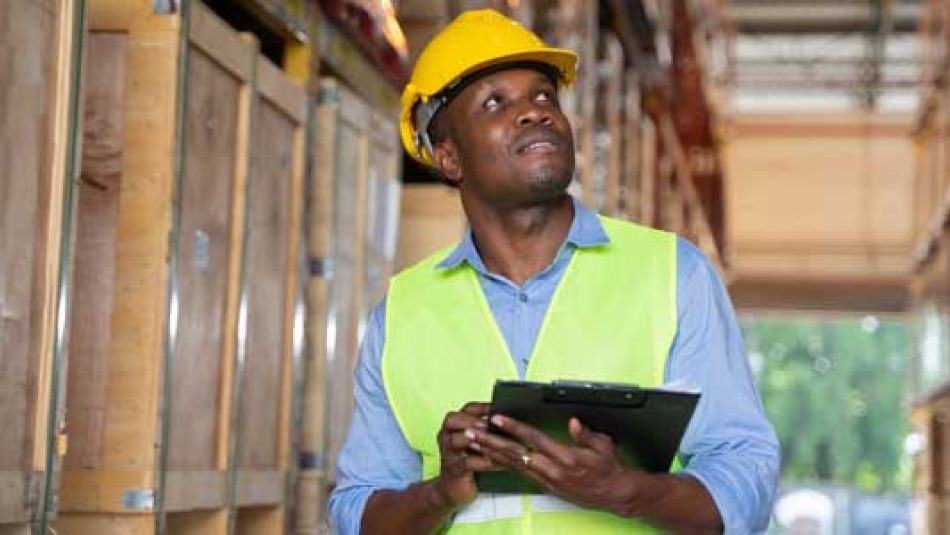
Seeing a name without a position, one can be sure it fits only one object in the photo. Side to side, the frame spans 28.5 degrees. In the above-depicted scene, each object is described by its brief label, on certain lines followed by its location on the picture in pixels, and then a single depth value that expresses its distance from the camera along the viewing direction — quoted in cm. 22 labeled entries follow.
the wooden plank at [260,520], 765
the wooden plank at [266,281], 723
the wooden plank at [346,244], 847
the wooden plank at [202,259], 622
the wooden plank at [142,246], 585
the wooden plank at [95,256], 586
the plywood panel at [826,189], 2781
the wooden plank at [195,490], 607
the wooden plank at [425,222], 1048
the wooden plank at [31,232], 467
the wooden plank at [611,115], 1444
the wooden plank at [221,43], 626
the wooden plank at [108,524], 581
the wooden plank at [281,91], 723
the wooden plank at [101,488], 579
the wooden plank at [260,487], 705
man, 370
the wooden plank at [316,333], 816
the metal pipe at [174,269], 590
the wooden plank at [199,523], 674
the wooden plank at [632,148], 1616
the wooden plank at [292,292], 774
